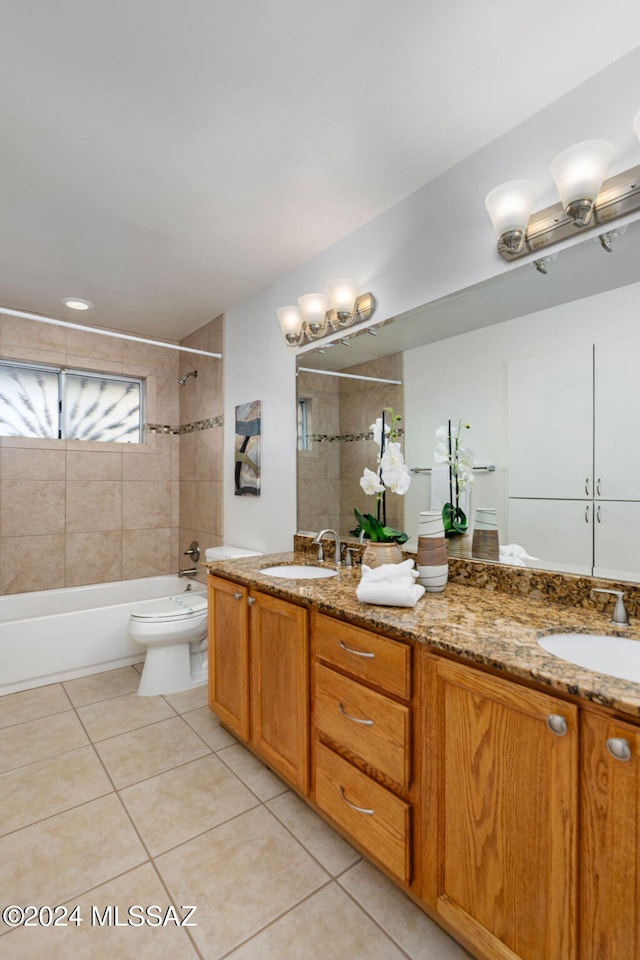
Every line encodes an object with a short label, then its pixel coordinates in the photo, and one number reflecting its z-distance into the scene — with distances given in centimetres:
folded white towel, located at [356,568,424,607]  139
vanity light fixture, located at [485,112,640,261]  129
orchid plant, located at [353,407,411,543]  197
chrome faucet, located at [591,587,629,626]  123
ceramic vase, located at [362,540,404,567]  180
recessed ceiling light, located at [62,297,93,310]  308
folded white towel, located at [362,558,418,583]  147
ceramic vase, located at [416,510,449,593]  161
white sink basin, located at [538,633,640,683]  111
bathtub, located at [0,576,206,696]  264
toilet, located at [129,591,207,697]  260
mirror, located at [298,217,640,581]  135
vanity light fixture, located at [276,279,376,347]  214
